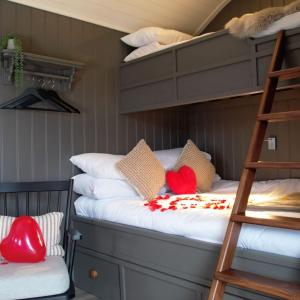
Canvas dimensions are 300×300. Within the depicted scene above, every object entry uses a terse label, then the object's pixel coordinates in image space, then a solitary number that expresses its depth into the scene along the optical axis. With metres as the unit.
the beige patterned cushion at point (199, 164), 3.08
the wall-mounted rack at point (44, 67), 2.70
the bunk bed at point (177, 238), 1.92
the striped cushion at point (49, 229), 2.24
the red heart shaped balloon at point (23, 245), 2.07
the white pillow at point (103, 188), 2.73
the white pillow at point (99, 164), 2.80
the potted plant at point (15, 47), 2.63
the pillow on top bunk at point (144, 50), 3.11
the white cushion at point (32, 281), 1.81
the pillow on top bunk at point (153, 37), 3.12
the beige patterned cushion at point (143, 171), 2.73
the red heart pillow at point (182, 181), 2.93
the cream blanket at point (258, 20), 2.13
